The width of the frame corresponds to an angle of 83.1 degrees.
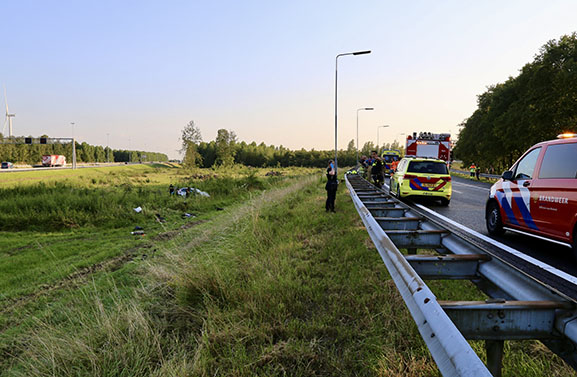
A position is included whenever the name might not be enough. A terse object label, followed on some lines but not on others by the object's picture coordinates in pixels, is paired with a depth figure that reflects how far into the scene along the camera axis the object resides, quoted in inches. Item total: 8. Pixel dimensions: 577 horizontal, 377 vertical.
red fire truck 781.3
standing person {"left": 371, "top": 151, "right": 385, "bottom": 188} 701.3
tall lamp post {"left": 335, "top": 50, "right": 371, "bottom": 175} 866.0
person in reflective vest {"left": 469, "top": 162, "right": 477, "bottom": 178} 1352.1
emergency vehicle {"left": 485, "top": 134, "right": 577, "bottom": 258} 186.2
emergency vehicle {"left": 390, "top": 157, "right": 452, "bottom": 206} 461.7
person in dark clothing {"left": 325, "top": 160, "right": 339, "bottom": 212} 394.6
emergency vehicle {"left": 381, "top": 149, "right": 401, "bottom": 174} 1201.1
